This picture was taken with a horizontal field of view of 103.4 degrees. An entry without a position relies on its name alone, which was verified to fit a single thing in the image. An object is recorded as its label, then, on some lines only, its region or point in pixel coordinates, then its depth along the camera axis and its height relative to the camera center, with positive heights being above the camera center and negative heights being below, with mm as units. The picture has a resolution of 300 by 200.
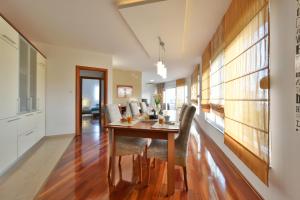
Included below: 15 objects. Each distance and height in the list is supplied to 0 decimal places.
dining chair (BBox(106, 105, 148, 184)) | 1584 -631
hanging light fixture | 2429 +1413
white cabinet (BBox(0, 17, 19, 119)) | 1636 +420
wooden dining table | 1367 -441
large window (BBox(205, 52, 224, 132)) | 2359 +210
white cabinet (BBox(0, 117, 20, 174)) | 1628 -631
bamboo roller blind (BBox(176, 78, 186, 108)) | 7996 +535
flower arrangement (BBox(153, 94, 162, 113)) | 2234 -17
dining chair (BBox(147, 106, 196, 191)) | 1426 -599
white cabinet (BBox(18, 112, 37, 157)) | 2048 -644
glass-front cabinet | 2130 +427
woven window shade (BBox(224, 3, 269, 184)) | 1135 +184
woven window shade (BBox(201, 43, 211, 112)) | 3189 +616
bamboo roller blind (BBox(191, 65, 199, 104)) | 4847 +741
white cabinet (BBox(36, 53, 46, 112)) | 2795 +420
